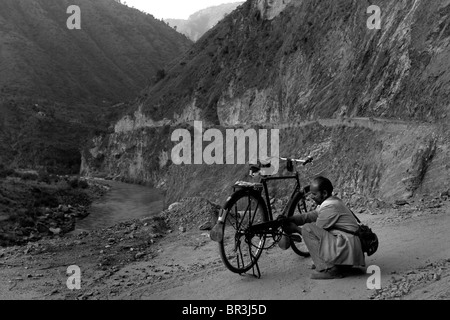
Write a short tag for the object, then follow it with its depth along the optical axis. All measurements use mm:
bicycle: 6012
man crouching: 5656
